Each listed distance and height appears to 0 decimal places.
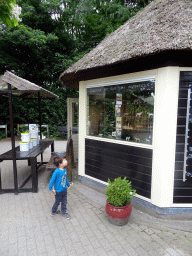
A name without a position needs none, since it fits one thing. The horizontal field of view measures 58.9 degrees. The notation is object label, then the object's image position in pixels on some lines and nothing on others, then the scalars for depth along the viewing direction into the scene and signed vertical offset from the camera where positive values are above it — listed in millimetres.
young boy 3191 -1281
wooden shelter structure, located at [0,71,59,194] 4012 +787
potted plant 3037 -1517
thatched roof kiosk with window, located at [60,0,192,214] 3068 +329
